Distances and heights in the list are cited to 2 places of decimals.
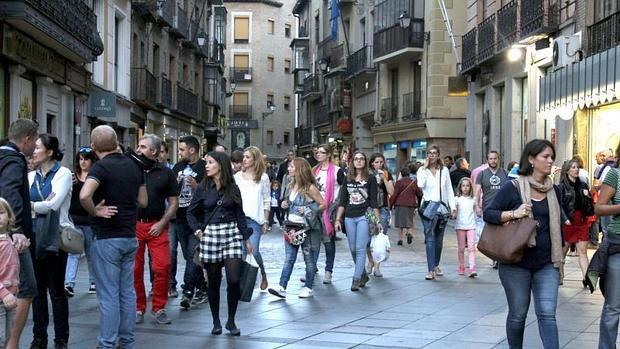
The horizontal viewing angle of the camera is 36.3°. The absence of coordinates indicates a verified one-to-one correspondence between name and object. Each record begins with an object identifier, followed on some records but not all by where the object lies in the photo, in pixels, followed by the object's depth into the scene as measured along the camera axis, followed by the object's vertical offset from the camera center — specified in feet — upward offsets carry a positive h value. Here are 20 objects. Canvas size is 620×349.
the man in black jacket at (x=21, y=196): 21.18 -0.46
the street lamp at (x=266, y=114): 265.34 +17.59
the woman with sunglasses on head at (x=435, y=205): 42.70 -1.27
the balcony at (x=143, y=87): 96.68 +9.48
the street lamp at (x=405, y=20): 118.32 +19.80
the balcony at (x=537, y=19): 73.46 +12.67
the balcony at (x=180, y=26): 119.82 +19.77
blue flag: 160.19 +27.88
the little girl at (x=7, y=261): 19.83 -1.83
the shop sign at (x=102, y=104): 80.59 +6.18
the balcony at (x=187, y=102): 126.82 +10.51
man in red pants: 29.60 -1.67
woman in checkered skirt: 28.35 -1.73
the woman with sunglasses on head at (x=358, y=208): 38.73 -1.30
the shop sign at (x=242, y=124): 226.99 +12.78
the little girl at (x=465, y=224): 44.27 -2.20
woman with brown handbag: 21.42 -1.35
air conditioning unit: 66.13 +9.07
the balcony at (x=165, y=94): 112.27 +10.12
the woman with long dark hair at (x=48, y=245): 24.54 -1.79
